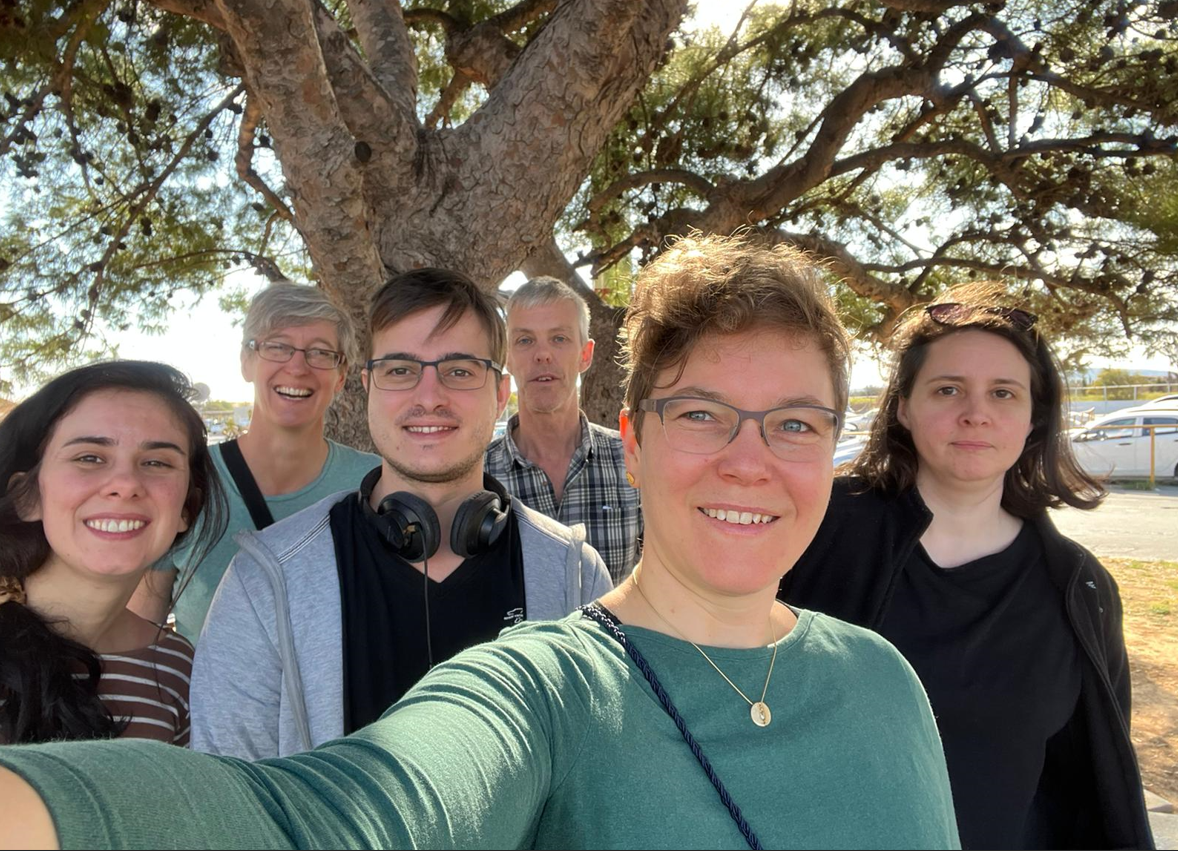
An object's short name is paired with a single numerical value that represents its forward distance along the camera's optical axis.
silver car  14.73
